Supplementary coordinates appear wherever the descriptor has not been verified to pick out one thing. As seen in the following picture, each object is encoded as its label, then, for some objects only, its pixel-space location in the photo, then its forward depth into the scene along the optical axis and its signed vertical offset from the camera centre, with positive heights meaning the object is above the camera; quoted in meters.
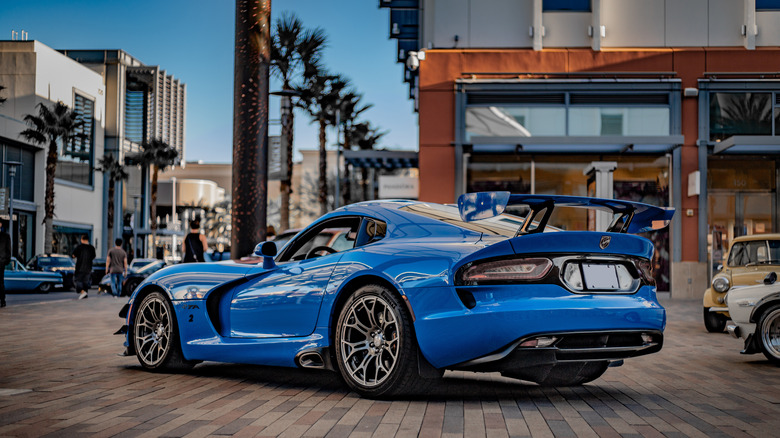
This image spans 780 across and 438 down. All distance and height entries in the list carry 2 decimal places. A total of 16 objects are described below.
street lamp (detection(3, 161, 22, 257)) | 38.86 +1.84
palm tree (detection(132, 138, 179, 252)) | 63.91 +6.38
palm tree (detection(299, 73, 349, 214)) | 41.66 +6.92
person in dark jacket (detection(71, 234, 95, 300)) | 24.80 -0.65
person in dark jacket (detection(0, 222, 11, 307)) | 17.88 -0.16
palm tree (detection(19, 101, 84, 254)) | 46.81 +5.98
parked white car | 8.61 -0.70
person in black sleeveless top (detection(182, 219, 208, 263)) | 13.51 -0.05
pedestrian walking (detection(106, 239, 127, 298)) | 24.95 -0.68
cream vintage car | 12.14 -0.30
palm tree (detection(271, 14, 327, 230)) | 34.44 +7.84
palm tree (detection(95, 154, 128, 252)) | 60.97 +5.10
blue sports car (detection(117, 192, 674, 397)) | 5.11 -0.33
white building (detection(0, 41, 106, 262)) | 47.69 +5.58
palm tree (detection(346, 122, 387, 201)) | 55.38 +6.92
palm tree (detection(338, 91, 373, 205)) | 48.72 +7.34
